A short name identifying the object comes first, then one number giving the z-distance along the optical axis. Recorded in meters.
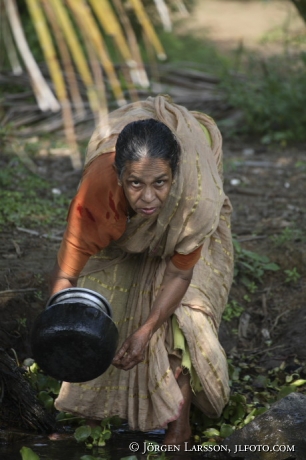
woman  5.58
